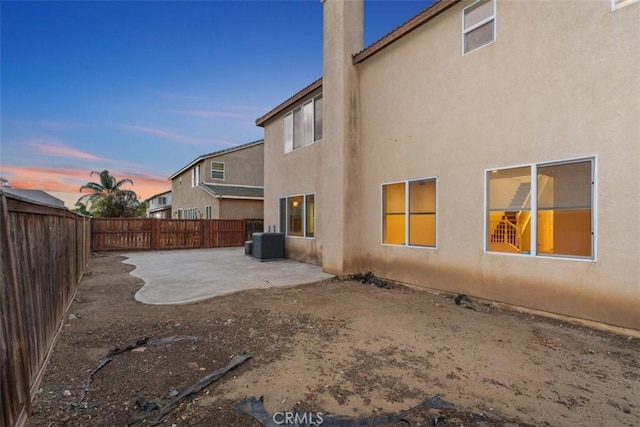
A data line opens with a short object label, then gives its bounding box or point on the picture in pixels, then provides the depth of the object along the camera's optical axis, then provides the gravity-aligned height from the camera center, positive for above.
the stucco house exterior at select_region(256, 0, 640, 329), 4.24 +1.14
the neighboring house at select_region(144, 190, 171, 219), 33.56 +0.85
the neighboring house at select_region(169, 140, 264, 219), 18.98 +2.07
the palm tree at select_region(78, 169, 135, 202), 26.78 +2.26
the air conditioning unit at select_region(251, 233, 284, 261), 11.23 -1.32
